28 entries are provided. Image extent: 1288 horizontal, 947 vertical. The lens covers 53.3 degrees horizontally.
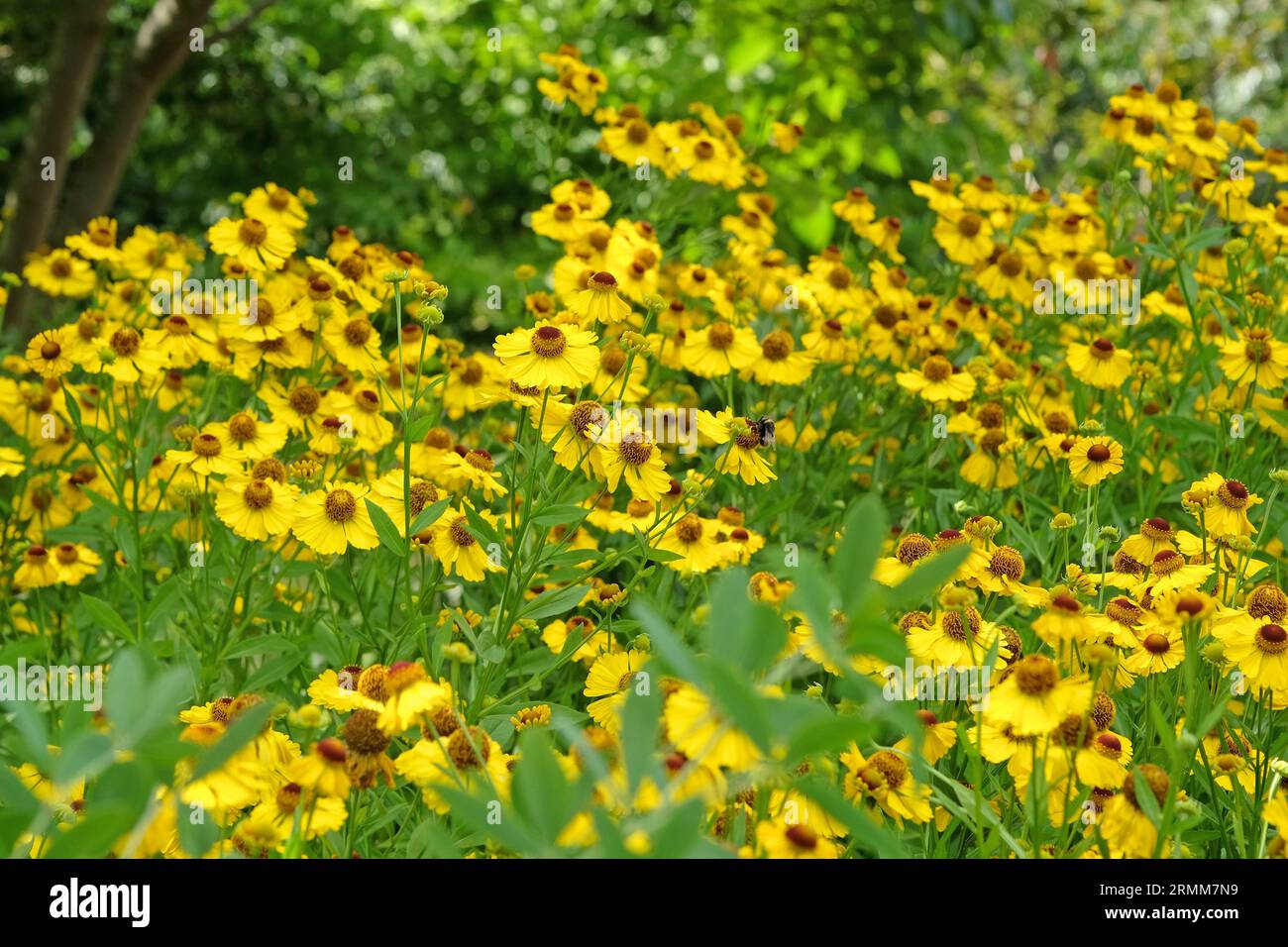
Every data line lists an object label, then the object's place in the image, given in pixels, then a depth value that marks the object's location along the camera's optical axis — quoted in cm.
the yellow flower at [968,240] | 258
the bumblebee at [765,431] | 186
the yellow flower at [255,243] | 219
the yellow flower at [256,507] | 170
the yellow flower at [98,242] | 238
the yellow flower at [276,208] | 235
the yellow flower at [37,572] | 205
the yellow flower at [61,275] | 260
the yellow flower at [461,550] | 166
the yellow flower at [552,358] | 154
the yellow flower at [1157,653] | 139
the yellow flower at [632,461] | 160
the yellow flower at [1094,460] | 177
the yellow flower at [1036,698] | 112
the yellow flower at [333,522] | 166
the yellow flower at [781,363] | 223
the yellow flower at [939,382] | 214
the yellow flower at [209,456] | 181
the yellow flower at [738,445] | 165
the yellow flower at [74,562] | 210
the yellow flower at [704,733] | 86
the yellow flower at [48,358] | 202
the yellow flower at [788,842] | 95
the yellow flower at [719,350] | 217
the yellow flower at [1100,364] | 218
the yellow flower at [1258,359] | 200
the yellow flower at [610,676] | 149
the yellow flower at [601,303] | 181
